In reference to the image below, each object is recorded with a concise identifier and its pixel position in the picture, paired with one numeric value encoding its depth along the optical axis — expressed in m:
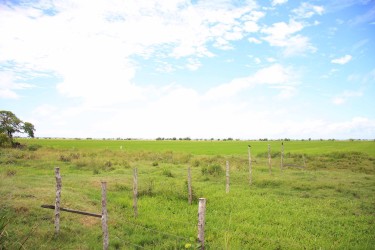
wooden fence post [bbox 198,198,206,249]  5.97
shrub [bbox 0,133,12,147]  45.09
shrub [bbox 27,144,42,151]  44.83
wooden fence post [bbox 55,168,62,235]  9.56
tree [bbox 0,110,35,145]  56.12
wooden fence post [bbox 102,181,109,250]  8.08
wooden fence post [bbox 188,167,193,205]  14.35
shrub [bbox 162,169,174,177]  22.94
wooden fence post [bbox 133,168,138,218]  11.96
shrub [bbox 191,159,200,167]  32.03
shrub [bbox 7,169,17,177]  21.01
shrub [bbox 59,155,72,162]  32.19
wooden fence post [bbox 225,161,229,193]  16.80
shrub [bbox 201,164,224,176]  24.00
